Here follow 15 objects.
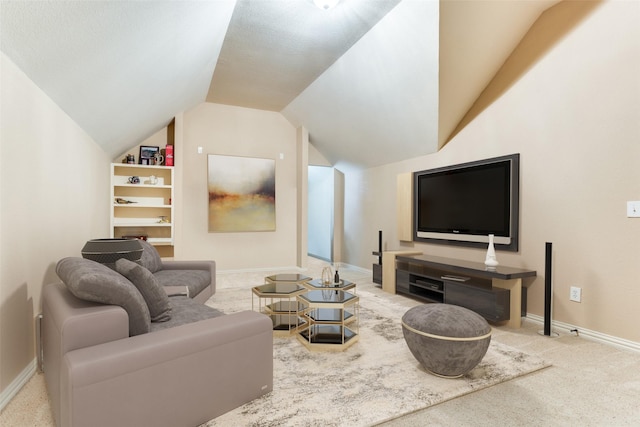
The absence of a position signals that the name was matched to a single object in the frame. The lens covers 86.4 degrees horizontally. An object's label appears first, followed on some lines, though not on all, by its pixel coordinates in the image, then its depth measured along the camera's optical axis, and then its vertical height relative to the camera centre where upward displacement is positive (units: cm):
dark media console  325 -82
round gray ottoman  208 -80
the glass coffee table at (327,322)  268 -94
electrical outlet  305 -74
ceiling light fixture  313 +193
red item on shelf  559 +91
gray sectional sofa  138 -67
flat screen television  364 +10
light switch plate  265 +2
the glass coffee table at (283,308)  302 -96
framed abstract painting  618 +32
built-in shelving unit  526 +10
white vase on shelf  351 -49
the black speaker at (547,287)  302 -68
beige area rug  179 -108
